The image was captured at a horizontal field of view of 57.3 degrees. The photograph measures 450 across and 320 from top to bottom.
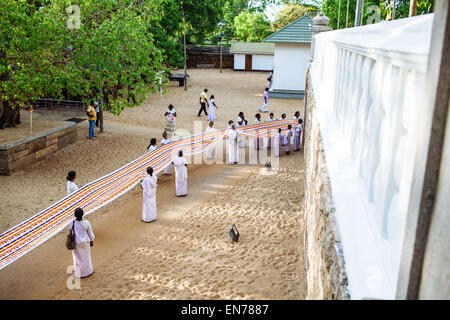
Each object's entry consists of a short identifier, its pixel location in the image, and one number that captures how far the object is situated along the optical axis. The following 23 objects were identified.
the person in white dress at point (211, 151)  14.13
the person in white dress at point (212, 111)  19.52
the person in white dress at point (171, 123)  16.88
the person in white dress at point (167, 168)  12.41
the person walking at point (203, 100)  20.73
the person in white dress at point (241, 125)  15.68
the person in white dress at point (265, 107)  22.08
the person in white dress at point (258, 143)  15.58
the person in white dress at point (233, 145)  13.59
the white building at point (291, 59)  25.67
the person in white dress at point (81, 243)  7.13
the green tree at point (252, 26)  49.41
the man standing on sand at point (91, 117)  16.25
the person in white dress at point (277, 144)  14.39
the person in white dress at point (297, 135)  15.19
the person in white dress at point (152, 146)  11.73
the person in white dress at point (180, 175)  10.84
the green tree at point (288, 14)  52.97
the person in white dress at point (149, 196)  9.30
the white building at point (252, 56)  41.81
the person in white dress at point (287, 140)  14.81
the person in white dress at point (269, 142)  15.62
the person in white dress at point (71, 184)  8.75
